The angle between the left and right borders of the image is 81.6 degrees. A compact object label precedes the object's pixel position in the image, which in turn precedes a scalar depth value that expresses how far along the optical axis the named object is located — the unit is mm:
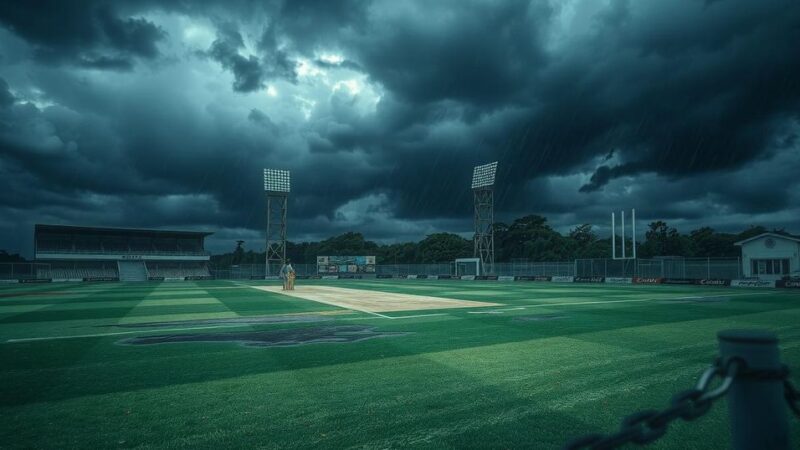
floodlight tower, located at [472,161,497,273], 58594
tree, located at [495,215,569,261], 79312
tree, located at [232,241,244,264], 153500
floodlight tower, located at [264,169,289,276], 67375
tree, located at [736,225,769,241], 69250
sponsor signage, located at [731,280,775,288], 29094
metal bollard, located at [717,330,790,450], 1684
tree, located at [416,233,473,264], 98812
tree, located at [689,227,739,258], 64188
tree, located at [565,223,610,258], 70250
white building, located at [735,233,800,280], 34375
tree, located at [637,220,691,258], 66125
